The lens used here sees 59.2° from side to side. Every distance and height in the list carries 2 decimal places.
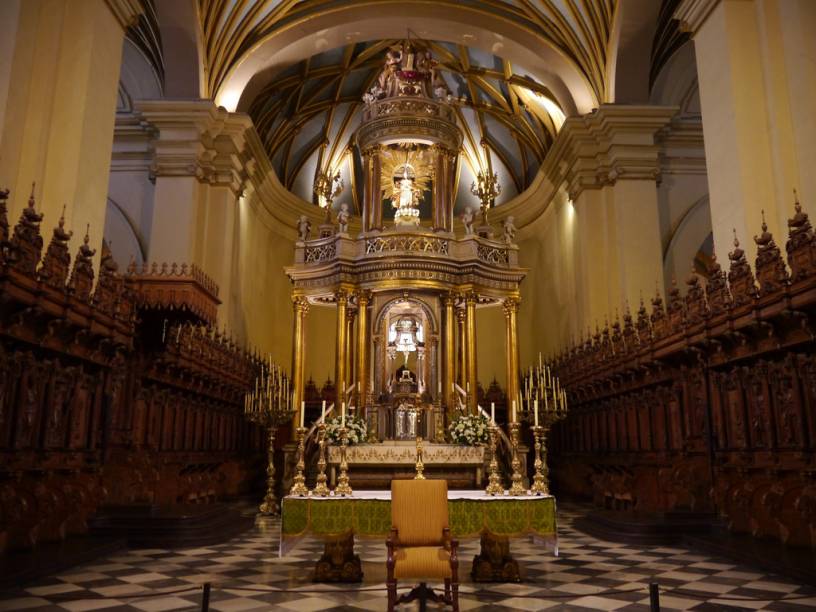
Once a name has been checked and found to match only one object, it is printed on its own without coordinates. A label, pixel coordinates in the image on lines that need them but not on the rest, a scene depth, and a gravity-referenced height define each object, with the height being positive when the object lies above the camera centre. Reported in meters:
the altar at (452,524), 5.55 -0.54
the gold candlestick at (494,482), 6.27 -0.25
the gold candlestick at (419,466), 6.05 -0.10
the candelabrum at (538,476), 6.18 -0.19
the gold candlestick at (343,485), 6.06 -0.26
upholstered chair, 4.51 -0.54
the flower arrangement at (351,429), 10.93 +0.37
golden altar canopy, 12.85 +3.10
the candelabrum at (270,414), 10.27 +0.60
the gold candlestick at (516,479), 6.11 -0.22
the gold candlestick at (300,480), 6.13 -0.23
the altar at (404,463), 11.21 -0.15
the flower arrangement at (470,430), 11.43 +0.37
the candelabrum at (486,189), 15.51 +5.72
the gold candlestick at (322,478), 6.00 -0.20
